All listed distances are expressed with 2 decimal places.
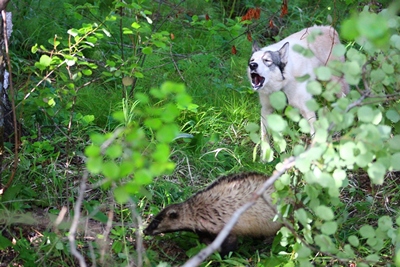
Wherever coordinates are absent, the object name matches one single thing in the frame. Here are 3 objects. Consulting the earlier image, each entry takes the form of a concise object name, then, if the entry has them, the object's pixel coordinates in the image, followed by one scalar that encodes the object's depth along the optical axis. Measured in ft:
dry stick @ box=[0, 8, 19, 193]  25.17
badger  27.78
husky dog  35.27
